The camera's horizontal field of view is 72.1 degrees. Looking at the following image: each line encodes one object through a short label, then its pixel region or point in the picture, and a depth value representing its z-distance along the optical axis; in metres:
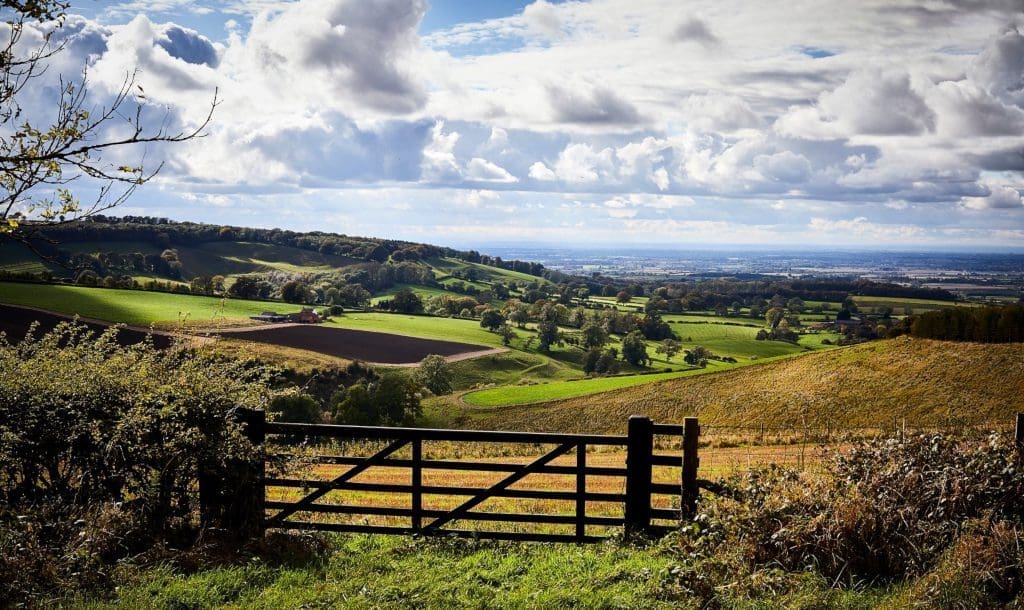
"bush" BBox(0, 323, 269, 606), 8.52
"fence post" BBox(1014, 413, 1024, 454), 9.19
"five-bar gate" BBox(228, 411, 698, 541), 9.12
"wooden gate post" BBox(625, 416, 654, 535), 9.16
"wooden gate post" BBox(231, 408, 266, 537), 8.97
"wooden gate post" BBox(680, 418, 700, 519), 8.90
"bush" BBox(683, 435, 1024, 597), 7.21
